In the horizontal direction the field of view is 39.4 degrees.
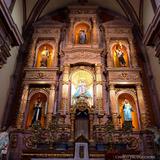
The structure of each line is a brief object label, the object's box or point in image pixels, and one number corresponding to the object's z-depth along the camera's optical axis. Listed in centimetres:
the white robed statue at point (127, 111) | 1076
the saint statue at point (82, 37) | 1391
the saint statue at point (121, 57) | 1301
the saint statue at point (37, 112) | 1078
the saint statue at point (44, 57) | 1298
